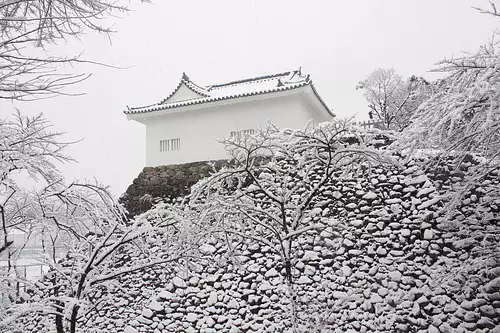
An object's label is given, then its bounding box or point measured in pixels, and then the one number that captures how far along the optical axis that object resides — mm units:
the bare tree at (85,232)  4328
